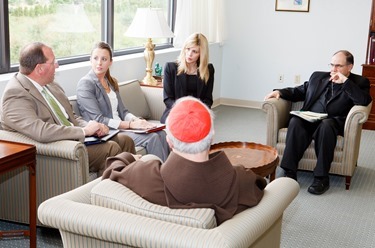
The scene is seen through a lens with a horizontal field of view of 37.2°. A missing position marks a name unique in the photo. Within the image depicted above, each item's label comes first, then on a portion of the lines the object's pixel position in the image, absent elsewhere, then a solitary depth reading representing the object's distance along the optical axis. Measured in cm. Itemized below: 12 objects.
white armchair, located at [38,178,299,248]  193
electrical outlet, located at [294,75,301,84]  734
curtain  655
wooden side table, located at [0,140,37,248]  290
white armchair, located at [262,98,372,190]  454
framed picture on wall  713
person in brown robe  212
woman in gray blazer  413
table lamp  515
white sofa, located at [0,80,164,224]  325
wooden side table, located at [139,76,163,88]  515
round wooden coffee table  364
